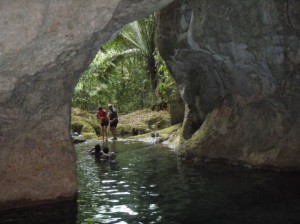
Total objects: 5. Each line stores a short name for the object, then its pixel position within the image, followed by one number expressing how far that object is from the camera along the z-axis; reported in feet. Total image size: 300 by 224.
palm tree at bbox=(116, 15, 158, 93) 95.86
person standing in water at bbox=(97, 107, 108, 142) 69.97
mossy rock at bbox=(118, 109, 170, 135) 83.46
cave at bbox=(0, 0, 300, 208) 23.00
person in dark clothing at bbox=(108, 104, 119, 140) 70.97
